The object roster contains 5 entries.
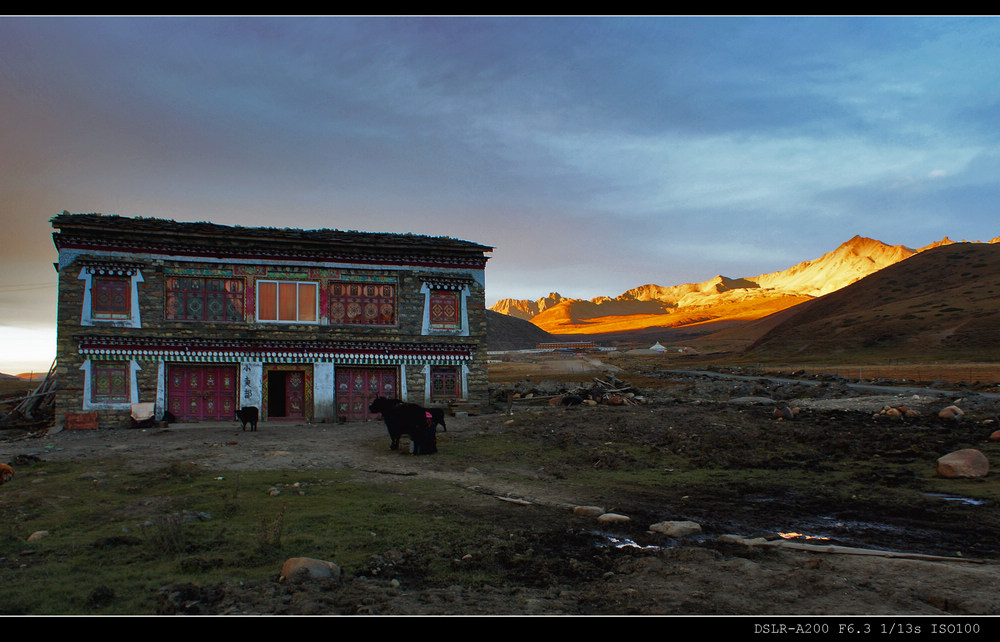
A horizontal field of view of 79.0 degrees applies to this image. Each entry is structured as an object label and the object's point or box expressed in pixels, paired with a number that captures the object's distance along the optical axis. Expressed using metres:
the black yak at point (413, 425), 15.02
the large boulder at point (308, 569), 5.84
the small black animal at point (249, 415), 20.39
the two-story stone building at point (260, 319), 21.97
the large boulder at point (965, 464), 11.11
